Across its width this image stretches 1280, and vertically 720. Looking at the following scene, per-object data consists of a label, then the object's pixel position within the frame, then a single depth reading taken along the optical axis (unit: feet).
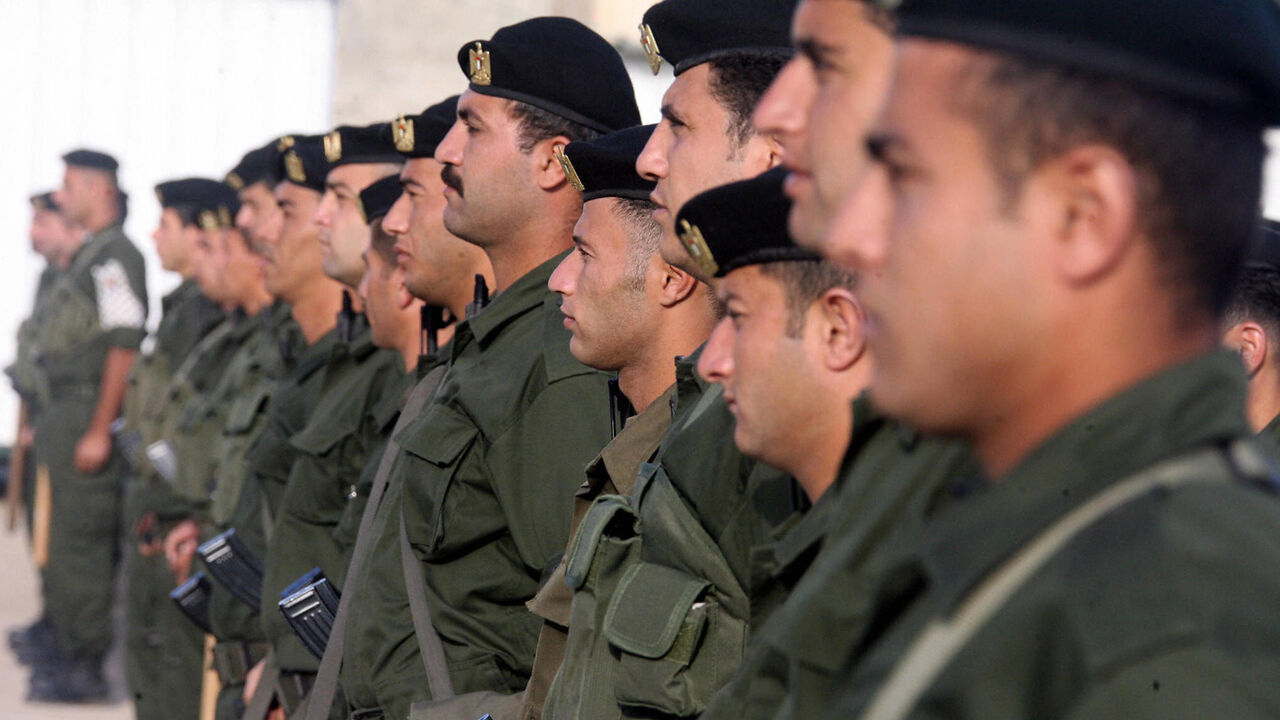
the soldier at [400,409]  23.59
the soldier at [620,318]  18.75
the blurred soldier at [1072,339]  6.99
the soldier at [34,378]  64.80
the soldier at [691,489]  15.15
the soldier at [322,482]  30.12
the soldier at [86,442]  60.34
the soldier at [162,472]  43.45
